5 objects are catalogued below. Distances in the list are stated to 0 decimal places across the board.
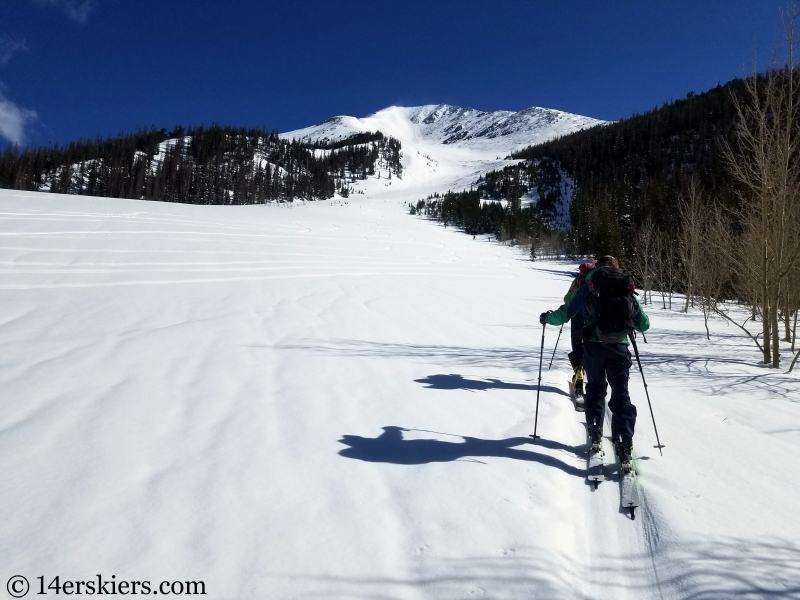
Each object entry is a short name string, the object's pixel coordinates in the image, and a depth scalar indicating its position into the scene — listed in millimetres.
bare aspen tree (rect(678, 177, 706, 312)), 17455
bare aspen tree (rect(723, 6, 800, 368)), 7629
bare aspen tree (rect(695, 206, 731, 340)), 16516
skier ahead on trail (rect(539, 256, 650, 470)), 3445
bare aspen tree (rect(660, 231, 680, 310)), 29659
